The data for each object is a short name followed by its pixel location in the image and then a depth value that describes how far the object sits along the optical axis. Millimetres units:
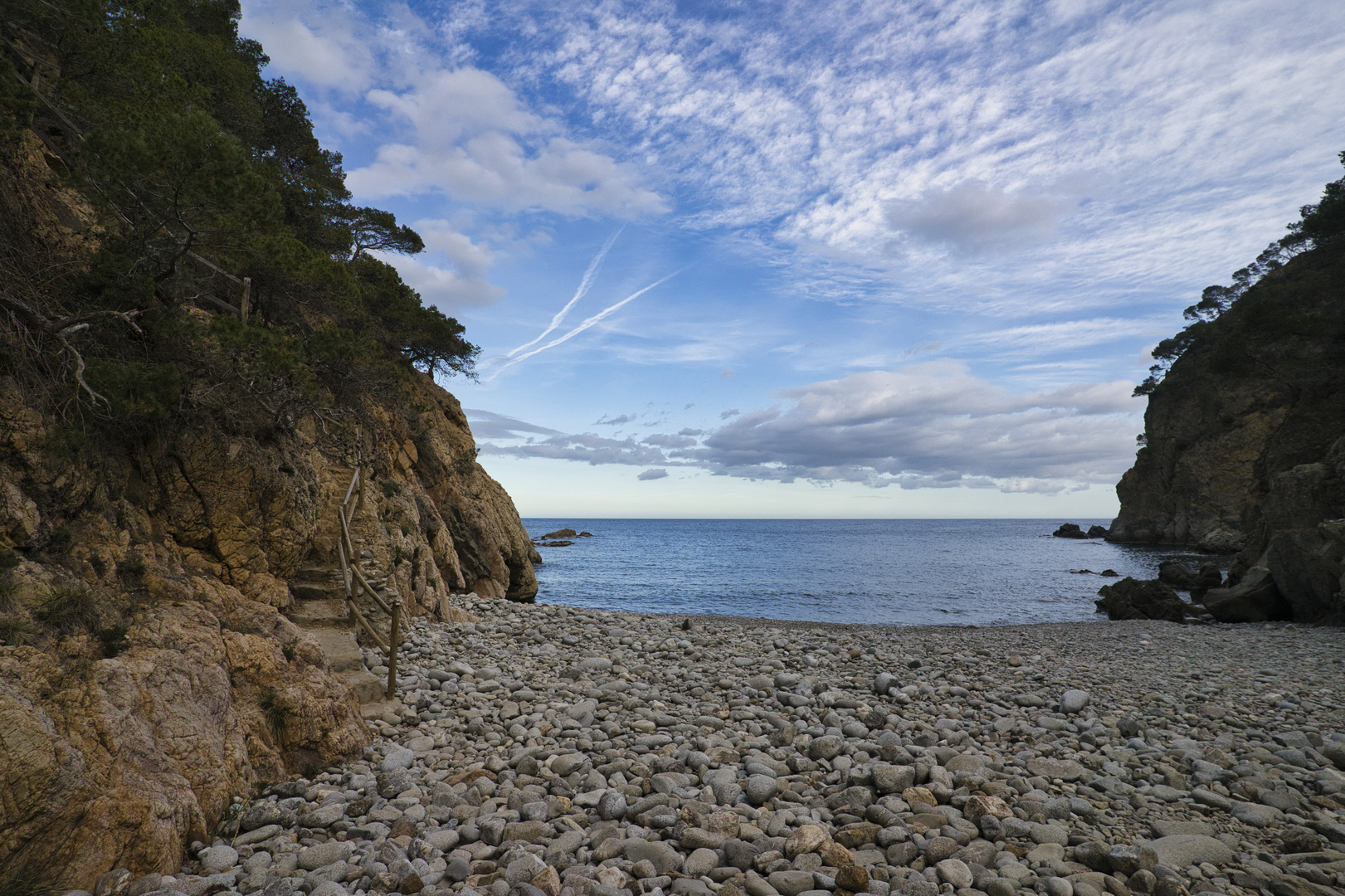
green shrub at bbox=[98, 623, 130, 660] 4871
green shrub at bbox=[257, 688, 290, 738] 5977
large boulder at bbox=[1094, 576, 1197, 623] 20750
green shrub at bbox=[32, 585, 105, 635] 4637
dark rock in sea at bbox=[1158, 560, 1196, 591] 27984
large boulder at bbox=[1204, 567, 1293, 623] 18750
